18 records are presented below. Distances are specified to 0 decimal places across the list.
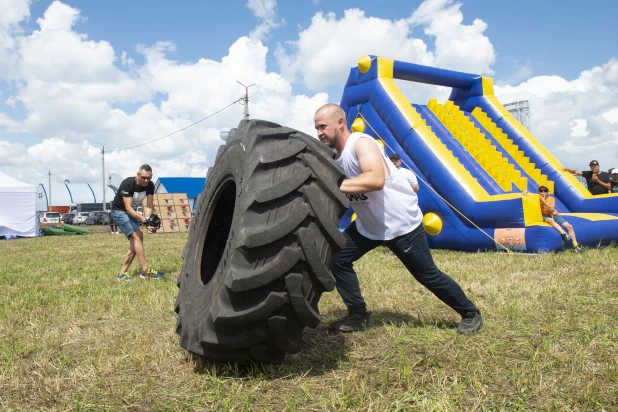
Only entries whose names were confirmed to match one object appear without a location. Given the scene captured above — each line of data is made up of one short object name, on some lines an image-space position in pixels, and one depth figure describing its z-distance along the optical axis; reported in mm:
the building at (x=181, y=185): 40281
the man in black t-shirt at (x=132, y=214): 6953
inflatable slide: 8078
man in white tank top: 3285
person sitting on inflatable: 7816
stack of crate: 23969
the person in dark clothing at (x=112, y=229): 24666
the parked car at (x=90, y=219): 45631
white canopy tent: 21797
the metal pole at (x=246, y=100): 26188
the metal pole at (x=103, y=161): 43219
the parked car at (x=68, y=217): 46906
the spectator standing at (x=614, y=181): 10594
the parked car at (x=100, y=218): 43369
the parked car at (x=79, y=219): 45875
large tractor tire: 2359
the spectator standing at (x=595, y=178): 10500
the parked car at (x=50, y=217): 34238
